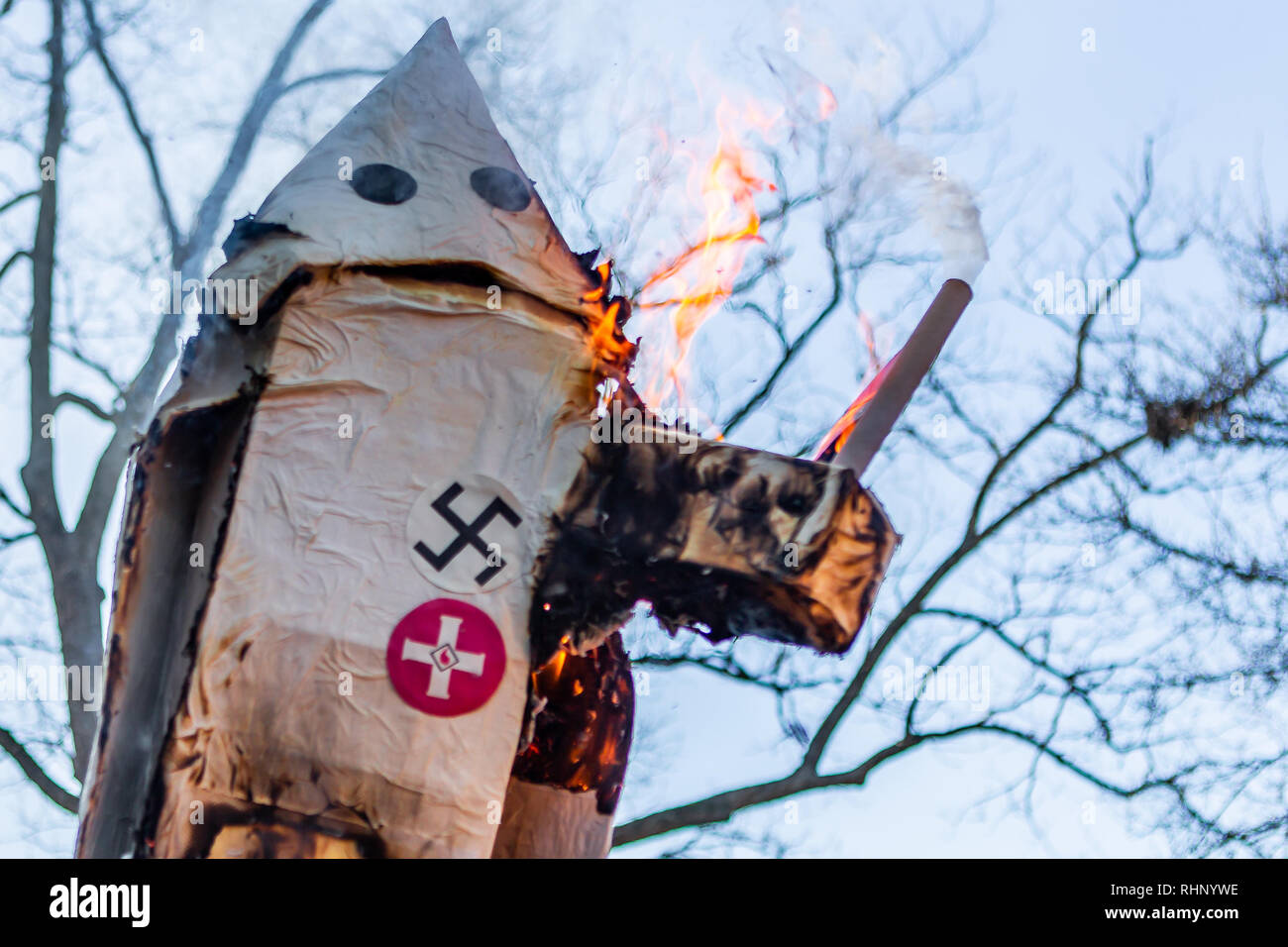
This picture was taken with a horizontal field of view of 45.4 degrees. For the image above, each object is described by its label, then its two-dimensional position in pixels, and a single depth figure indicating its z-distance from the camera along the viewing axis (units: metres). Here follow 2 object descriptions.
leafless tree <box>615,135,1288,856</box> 8.20
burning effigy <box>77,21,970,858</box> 3.87
